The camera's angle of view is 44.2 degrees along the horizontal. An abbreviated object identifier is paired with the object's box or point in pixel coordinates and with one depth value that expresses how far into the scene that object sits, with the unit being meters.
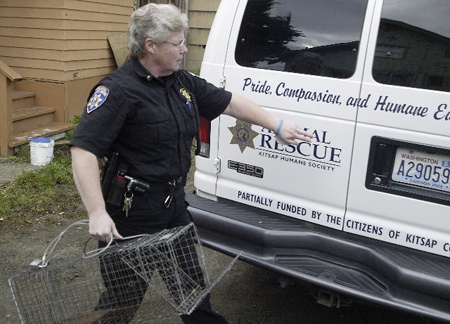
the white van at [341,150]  2.77
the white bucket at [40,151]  6.25
